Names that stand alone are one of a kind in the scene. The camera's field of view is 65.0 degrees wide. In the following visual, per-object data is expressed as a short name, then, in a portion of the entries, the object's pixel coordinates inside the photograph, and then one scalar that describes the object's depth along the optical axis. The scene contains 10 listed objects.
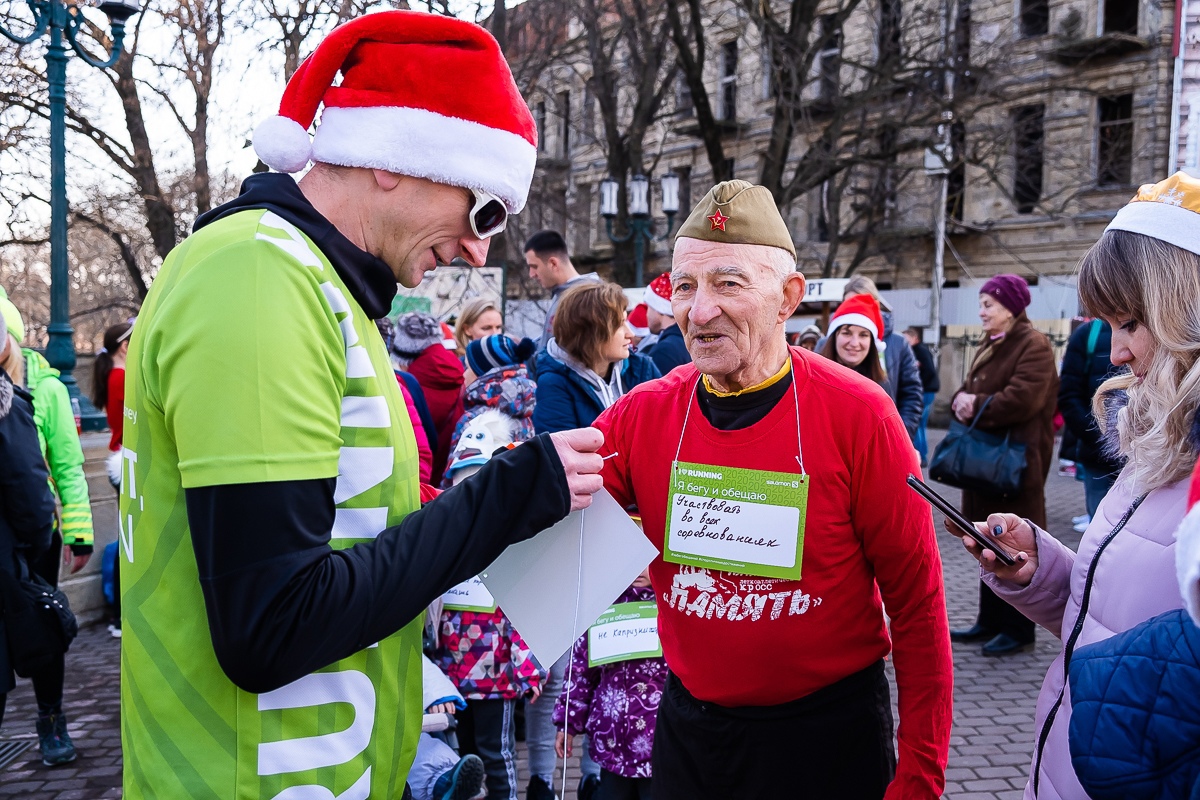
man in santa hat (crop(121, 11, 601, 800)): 1.17
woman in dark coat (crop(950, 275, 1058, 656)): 5.64
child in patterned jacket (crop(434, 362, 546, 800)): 3.75
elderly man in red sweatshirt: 2.05
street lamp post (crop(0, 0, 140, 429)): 7.55
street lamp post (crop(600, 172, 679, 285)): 14.09
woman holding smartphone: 1.63
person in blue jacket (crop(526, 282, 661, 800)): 4.27
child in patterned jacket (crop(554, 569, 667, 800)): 3.20
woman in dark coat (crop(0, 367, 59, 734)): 3.71
